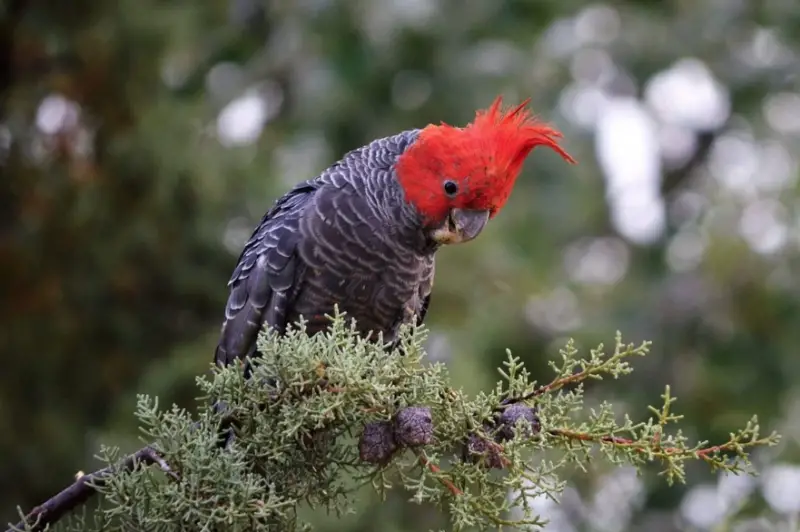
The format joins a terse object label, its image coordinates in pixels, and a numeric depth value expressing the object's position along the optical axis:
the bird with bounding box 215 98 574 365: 6.46
